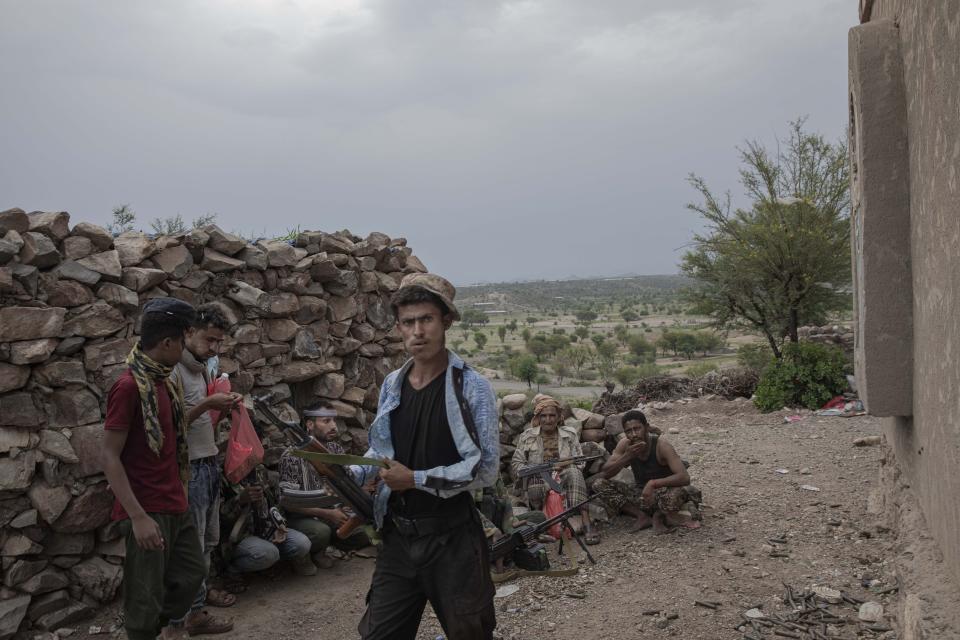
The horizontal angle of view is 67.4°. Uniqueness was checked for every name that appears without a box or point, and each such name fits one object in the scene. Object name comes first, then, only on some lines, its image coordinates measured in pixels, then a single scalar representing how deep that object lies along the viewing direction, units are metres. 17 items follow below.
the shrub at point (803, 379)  11.70
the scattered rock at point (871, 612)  3.94
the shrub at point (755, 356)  17.76
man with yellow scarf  3.27
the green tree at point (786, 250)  15.06
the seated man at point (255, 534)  5.09
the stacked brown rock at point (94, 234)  4.81
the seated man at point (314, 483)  5.47
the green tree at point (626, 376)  25.58
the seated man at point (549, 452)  6.05
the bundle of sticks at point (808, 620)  3.88
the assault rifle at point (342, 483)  2.91
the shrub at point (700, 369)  20.72
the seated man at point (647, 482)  5.86
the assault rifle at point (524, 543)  4.36
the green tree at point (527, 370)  26.21
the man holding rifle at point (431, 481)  2.65
